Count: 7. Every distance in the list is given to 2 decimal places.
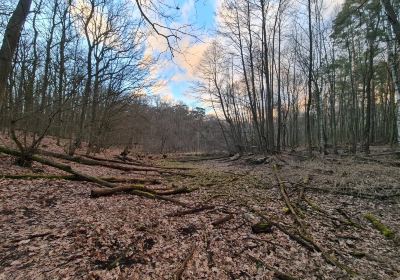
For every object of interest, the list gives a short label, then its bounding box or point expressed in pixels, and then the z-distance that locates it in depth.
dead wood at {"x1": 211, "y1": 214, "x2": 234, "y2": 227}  5.20
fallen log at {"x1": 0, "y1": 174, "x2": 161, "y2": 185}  6.60
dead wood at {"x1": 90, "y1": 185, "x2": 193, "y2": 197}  6.26
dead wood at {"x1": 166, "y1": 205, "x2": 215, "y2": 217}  5.50
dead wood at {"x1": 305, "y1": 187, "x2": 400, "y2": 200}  7.07
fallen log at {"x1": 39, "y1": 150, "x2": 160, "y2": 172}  9.33
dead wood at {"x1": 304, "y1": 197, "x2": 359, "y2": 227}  5.62
